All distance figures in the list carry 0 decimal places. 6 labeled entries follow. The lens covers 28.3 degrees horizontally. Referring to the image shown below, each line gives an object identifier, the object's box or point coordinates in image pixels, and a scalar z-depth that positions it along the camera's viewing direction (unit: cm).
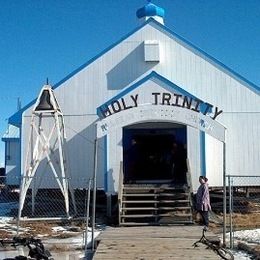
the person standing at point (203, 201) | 1534
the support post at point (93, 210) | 1193
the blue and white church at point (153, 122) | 2092
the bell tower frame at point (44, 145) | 1794
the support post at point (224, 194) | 1206
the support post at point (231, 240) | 1217
